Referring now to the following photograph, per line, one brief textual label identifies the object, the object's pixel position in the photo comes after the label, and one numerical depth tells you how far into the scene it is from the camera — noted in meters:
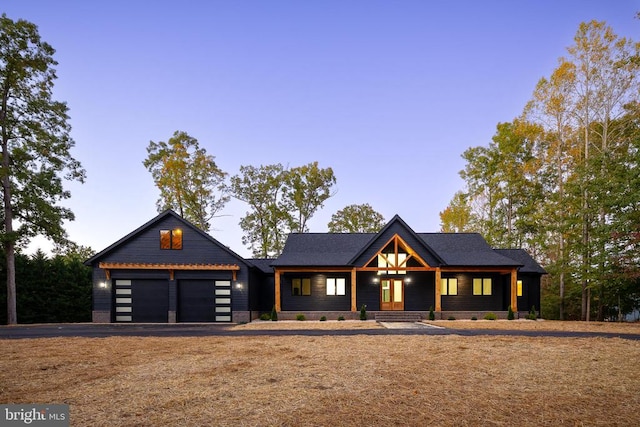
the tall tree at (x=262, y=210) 40.56
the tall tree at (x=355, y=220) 49.38
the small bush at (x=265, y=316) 24.20
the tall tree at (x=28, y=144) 22.52
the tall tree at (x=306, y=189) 41.38
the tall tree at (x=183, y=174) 35.81
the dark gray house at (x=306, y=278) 23.19
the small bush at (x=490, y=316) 23.67
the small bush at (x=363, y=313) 23.67
